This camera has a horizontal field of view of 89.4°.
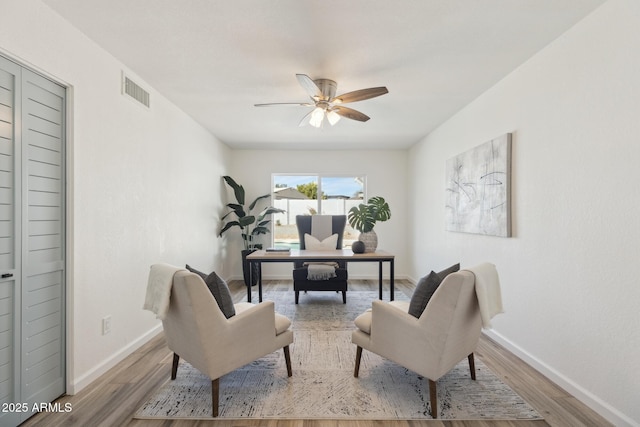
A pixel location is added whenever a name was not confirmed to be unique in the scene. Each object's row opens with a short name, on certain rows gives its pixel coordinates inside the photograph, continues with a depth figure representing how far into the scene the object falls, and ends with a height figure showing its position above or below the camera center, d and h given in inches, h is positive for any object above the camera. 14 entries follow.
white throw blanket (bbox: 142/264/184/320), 71.4 -16.6
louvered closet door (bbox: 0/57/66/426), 66.3 -6.0
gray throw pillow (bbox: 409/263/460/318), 76.8 -18.3
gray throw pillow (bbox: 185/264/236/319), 77.8 -18.6
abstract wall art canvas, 109.9 +10.2
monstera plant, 146.2 -1.1
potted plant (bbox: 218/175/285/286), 205.9 -3.5
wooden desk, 134.7 -17.5
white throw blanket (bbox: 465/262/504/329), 70.4 -17.2
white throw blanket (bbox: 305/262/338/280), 157.9 -27.6
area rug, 73.8 -44.9
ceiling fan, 101.5 +39.4
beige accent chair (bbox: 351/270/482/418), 69.4 -27.2
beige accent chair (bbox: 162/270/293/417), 70.4 -27.4
